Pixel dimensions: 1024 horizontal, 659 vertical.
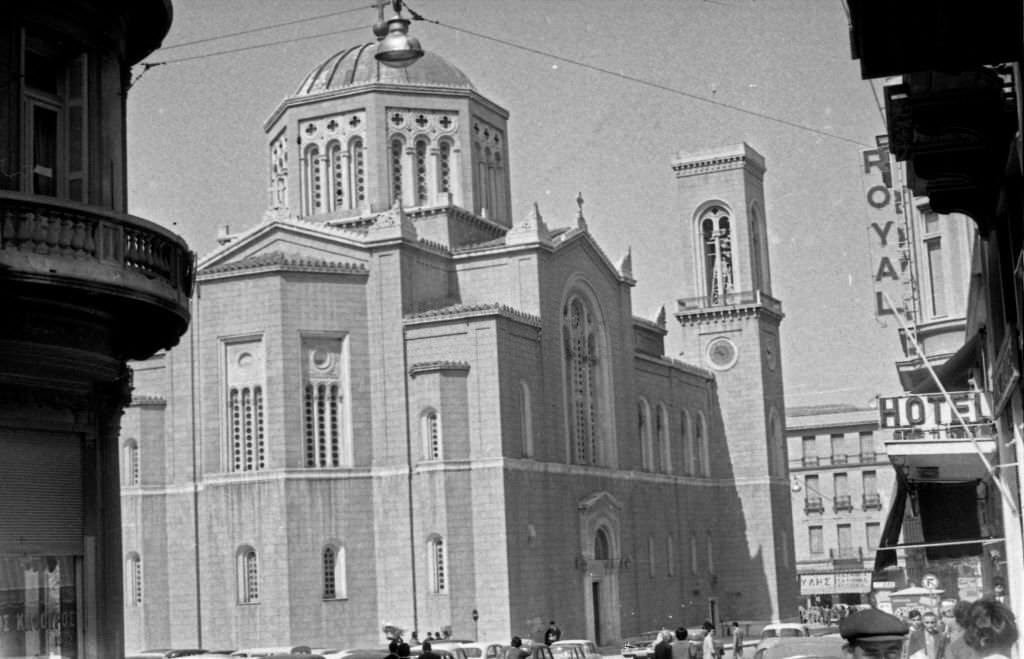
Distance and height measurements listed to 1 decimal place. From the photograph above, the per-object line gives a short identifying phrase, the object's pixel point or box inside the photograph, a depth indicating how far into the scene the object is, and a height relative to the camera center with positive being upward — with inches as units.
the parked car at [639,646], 1593.3 -83.7
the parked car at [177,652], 1478.6 -61.2
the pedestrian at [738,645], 1231.9 -67.2
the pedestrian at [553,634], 1473.9 -61.2
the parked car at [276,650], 1569.5 -68.0
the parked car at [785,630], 1450.5 -66.1
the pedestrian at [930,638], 705.0 -45.9
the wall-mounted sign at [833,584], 2967.5 -53.8
